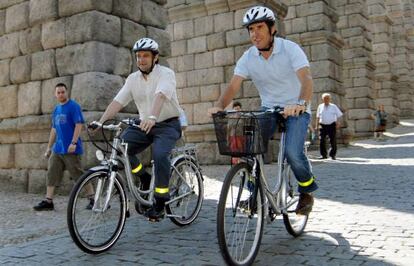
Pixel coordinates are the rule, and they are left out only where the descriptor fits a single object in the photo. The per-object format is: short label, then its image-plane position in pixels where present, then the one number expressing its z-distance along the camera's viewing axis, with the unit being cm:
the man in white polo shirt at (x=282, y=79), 365
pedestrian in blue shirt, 595
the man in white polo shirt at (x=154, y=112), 432
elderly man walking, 1193
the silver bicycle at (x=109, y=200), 374
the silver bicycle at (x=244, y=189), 317
